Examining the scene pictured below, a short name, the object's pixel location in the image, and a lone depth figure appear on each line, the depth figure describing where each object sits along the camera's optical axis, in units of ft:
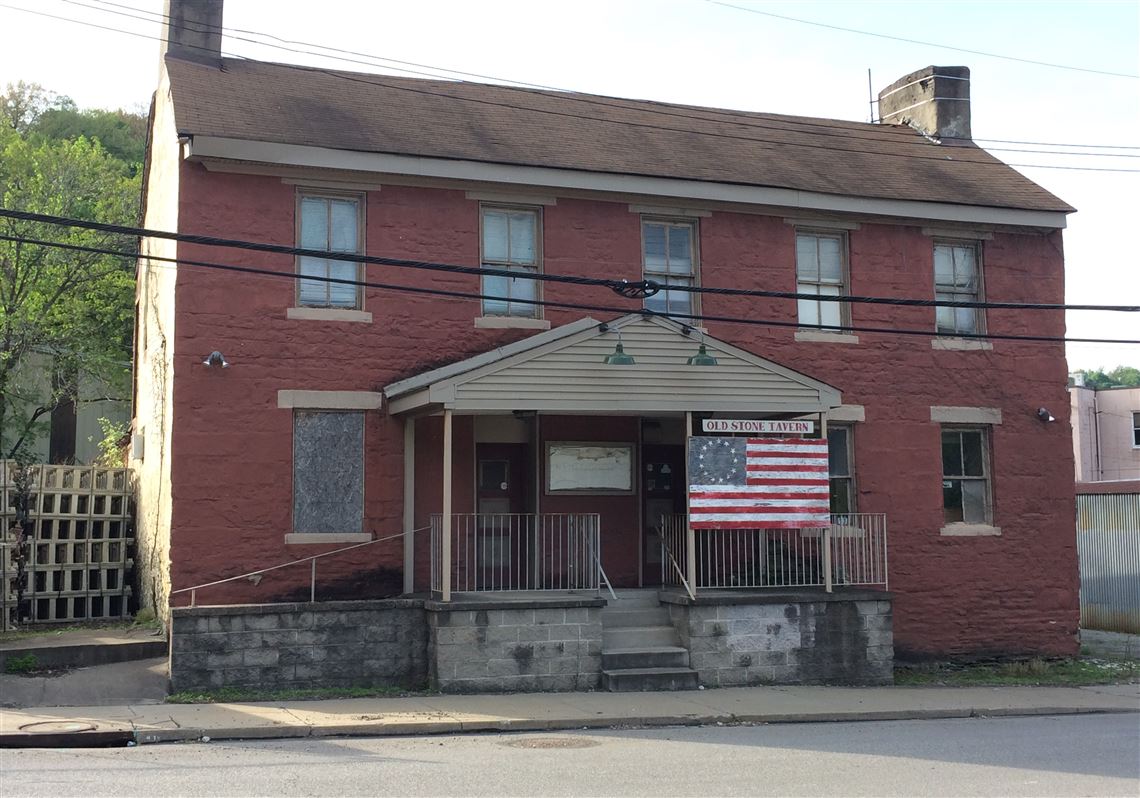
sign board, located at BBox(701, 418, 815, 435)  51.13
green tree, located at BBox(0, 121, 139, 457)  78.84
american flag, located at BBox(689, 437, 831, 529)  50.44
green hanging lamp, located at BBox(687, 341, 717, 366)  49.26
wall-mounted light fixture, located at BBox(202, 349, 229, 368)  48.37
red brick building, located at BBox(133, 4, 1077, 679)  48.98
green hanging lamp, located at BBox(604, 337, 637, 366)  47.83
